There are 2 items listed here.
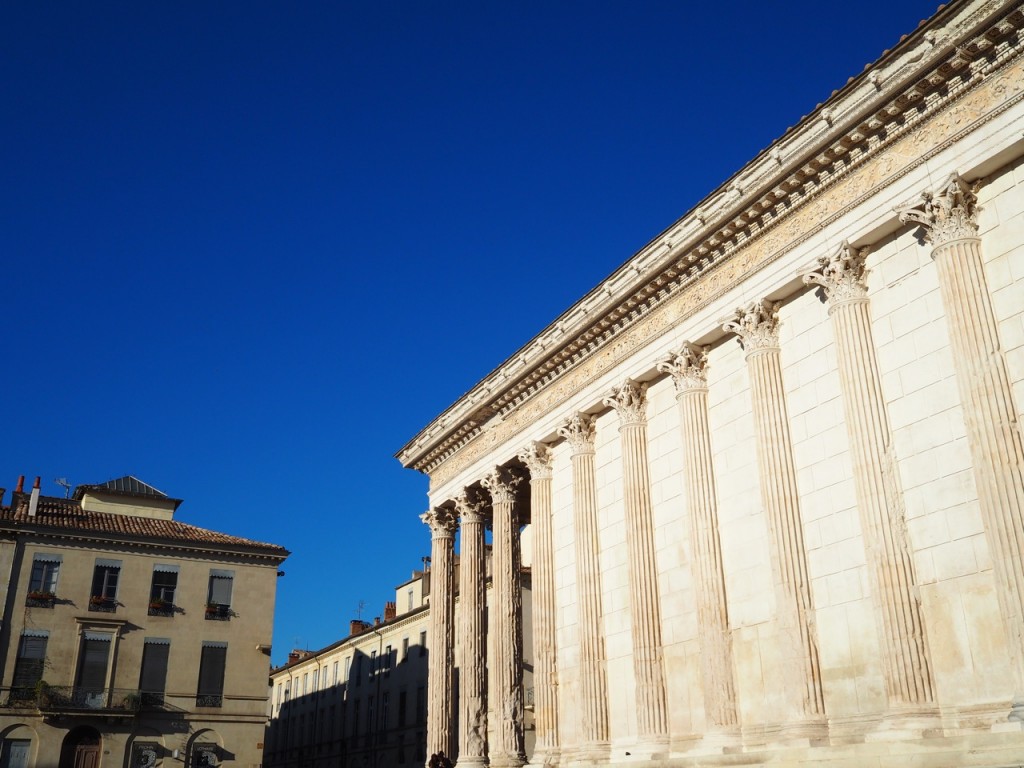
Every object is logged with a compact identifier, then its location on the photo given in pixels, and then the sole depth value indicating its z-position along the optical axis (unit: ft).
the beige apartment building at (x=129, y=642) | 119.96
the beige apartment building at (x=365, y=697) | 166.40
